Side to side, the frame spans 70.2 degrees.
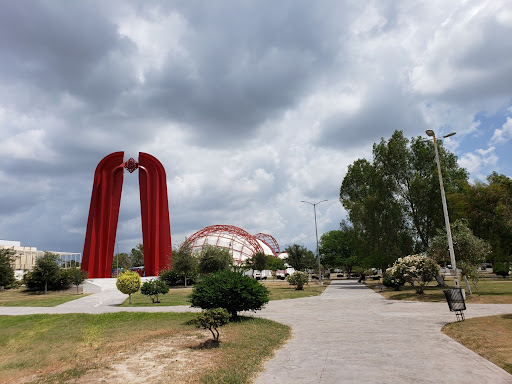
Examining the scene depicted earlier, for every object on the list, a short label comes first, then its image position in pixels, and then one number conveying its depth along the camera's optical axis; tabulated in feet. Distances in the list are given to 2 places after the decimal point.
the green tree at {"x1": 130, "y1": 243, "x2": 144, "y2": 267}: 351.28
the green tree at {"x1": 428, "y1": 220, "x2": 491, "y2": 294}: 72.08
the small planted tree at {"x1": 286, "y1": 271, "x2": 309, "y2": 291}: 112.47
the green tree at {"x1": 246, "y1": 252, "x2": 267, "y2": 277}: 172.76
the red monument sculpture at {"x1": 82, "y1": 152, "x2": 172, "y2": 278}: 145.59
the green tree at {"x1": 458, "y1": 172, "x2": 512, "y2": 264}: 80.74
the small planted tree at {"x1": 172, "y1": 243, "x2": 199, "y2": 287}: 134.62
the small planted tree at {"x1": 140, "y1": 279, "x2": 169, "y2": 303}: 79.63
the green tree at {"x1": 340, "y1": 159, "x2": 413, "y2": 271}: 118.73
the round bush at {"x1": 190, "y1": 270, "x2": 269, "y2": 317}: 44.83
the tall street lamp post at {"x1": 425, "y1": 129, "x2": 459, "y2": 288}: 59.67
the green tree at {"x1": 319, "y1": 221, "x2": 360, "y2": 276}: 246.06
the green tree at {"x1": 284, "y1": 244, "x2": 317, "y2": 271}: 169.78
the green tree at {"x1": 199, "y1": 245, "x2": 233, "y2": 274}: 137.39
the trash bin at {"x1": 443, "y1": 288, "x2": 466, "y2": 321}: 42.40
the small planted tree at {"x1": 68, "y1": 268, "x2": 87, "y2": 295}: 117.70
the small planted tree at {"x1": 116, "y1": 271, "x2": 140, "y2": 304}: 77.30
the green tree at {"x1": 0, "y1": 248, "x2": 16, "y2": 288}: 117.29
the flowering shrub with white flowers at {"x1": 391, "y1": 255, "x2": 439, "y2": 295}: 78.33
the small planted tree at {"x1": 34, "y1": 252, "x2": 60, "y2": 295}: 117.39
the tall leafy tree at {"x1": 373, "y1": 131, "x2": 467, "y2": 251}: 110.83
